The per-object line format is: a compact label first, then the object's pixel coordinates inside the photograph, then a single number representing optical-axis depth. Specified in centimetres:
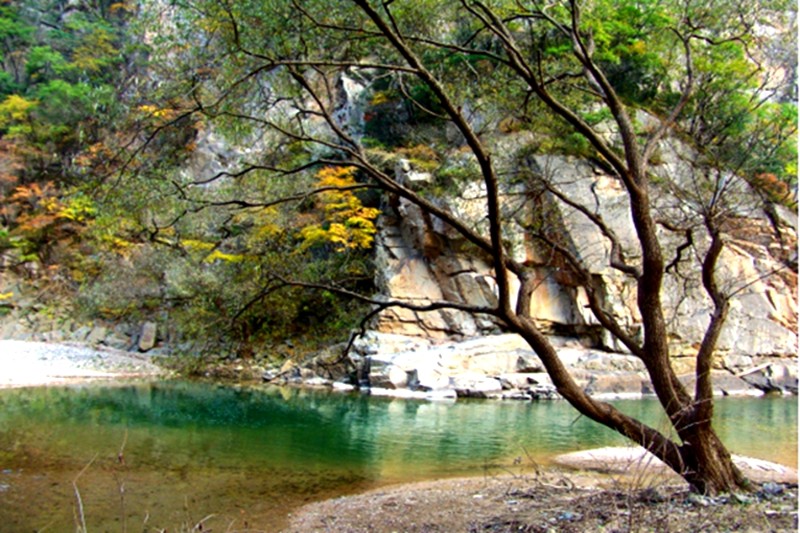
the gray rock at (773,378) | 1933
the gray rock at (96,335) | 2270
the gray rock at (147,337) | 2234
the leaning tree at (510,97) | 534
